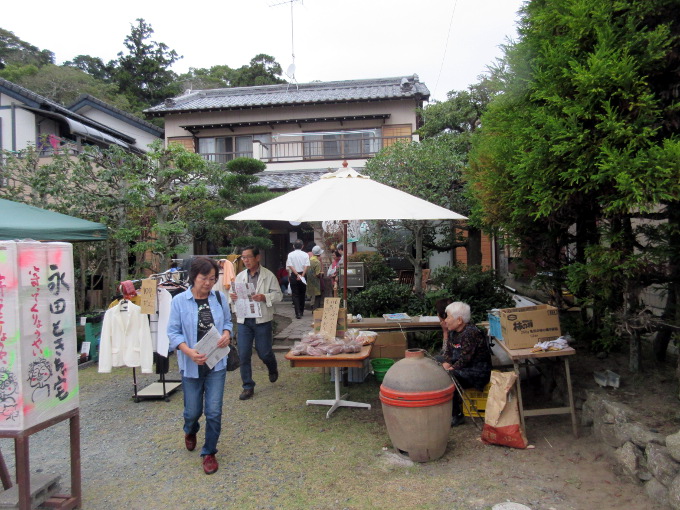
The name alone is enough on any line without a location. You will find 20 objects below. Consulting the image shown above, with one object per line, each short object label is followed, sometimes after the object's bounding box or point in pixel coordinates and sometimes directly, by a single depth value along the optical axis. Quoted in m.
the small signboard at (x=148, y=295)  5.64
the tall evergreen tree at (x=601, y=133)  3.19
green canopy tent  6.12
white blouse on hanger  5.74
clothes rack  5.91
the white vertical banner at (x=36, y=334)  2.98
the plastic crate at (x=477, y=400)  4.82
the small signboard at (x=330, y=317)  5.35
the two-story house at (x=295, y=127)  16.08
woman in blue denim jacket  3.89
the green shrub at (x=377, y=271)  9.70
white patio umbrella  4.59
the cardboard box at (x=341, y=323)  5.49
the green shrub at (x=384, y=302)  8.12
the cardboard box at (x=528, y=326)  4.50
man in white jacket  5.71
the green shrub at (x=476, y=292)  7.65
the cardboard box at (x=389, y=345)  6.37
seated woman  4.68
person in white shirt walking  10.05
